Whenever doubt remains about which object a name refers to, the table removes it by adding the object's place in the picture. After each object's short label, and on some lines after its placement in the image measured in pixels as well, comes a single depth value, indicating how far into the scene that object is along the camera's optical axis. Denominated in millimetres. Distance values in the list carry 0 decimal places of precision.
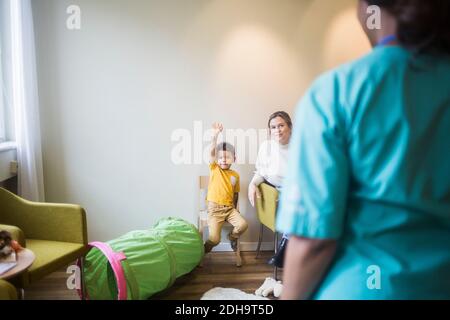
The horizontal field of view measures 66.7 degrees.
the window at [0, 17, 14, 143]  2820
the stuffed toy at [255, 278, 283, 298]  2578
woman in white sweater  3072
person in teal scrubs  580
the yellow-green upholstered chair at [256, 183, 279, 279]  2738
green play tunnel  2270
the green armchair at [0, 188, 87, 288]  2213
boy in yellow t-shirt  3150
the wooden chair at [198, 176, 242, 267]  3166
